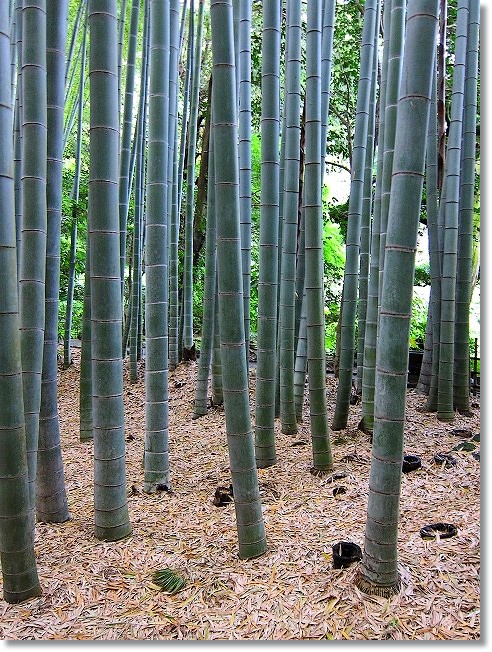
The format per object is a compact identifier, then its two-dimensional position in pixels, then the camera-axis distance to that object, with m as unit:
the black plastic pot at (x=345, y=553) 2.04
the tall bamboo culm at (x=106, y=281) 2.17
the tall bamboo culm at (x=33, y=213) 2.05
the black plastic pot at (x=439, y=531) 2.24
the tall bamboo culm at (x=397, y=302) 1.61
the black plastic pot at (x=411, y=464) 3.13
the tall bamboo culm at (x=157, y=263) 2.77
